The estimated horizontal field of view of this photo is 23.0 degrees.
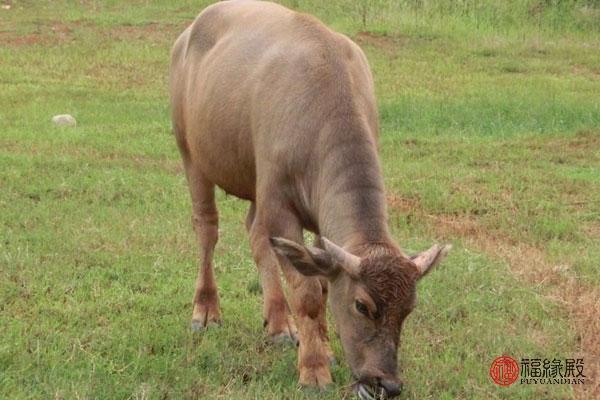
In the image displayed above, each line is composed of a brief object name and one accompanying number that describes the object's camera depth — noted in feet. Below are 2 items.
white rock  60.73
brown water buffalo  21.34
